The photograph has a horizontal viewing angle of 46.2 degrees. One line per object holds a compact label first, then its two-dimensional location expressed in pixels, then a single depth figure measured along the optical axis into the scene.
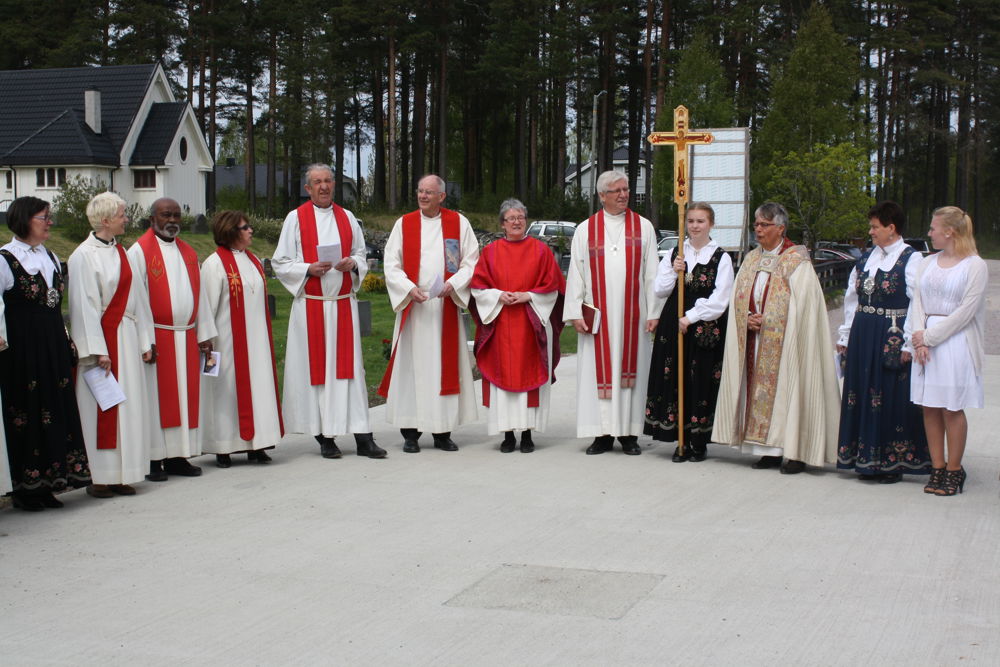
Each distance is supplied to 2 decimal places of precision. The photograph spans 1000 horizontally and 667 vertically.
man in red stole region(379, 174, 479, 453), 9.64
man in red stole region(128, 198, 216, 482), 8.28
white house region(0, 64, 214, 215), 45.75
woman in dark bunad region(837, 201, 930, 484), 8.09
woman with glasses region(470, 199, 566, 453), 9.57
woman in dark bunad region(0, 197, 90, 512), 7.18
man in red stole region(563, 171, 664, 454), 9.46
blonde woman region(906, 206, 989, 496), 7.53
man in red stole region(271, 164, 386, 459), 9.27
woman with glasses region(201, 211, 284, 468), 8.81
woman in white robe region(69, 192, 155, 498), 7.61
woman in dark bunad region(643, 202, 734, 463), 9.00
